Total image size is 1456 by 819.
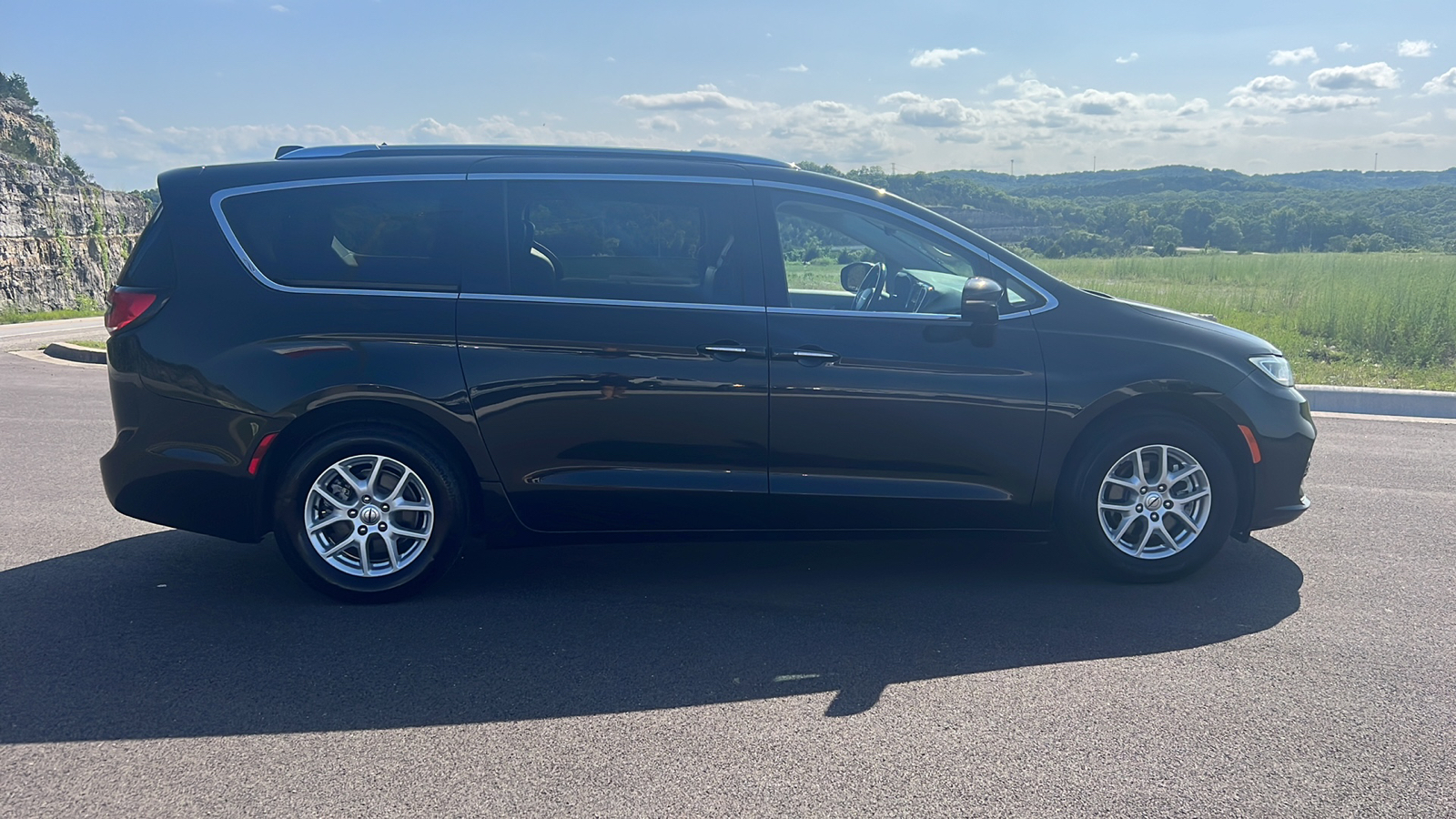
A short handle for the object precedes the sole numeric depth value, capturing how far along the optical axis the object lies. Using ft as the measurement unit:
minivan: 14.61
